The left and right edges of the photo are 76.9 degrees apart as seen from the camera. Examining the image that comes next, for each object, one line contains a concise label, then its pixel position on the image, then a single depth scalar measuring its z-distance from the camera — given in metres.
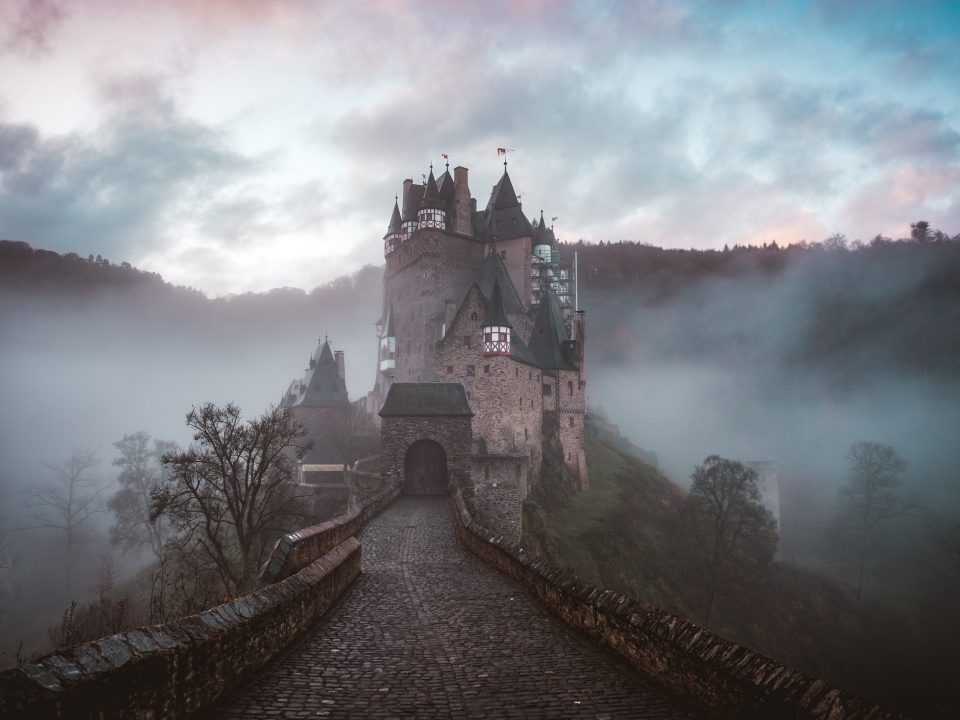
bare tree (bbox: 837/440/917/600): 50.69
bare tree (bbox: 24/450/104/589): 50.38
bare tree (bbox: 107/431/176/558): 43.34
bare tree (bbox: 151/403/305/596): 22.22
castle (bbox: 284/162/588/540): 29.25
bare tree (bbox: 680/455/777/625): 38.66
